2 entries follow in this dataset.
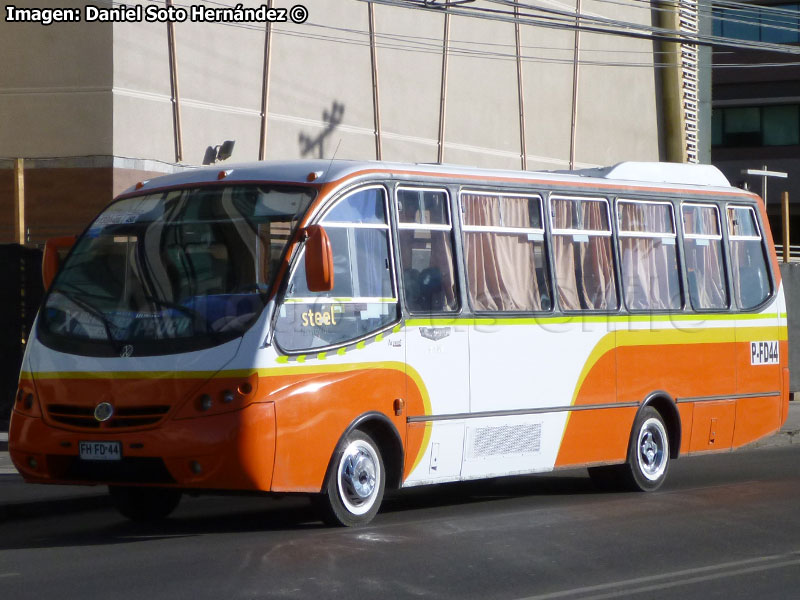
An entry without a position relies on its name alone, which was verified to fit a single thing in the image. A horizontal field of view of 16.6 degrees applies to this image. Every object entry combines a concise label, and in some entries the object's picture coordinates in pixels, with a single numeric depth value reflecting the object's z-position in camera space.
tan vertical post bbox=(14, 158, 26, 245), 33.72
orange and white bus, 18.21
